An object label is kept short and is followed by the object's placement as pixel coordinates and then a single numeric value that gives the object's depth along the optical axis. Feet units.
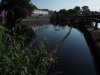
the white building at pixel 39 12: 179.86
